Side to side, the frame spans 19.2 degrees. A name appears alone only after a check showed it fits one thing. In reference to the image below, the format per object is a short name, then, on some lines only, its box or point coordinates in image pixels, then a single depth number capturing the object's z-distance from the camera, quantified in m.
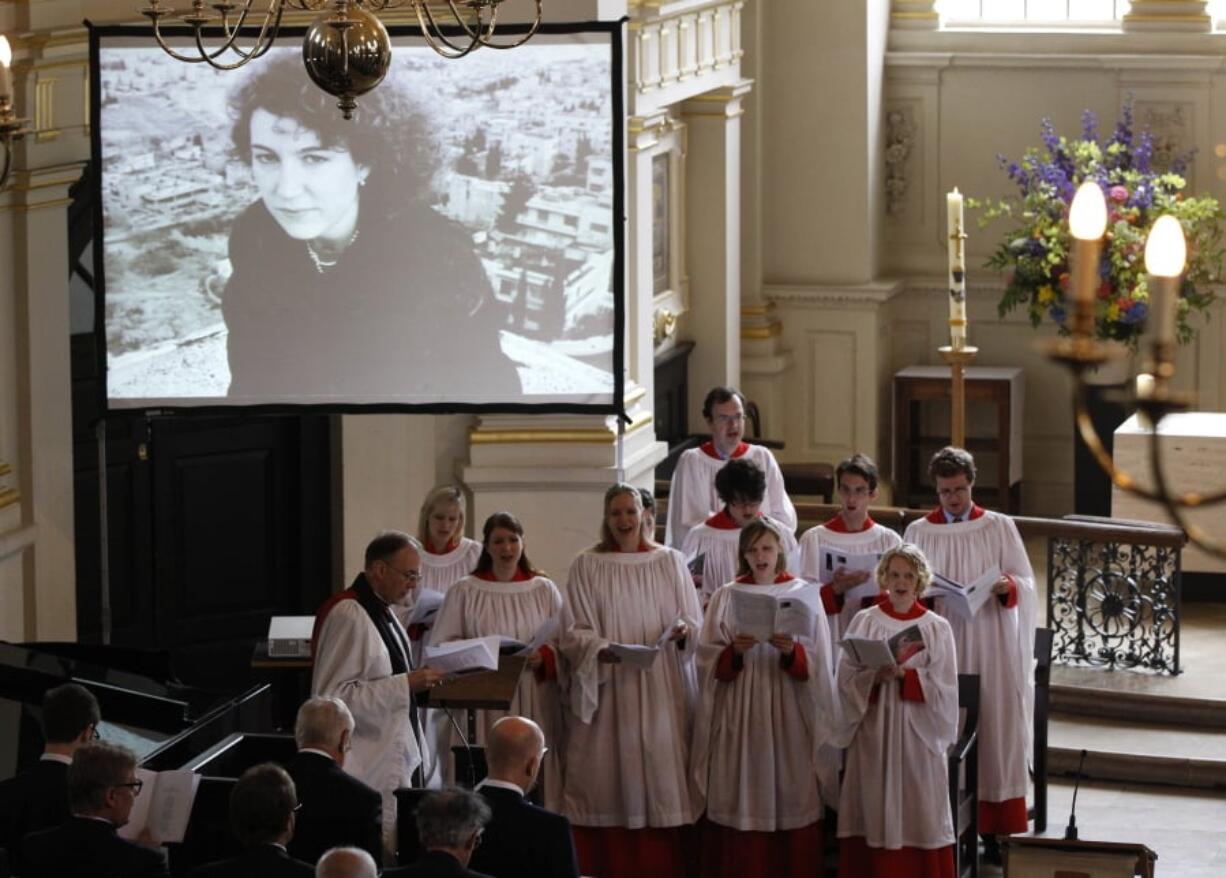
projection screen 15.96
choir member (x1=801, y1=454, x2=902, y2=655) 14.41
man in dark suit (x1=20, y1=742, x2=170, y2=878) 9.37
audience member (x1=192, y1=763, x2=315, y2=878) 8.92
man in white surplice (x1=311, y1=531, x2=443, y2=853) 11.98
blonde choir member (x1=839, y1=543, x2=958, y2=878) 12.95
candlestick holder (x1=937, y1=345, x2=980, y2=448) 16.98
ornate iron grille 17.19
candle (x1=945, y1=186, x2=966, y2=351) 16.65
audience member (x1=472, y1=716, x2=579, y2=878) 9.75
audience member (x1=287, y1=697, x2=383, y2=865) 10.14
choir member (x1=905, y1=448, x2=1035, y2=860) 14.52
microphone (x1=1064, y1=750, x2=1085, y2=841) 11.19
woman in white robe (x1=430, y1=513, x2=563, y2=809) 13.44
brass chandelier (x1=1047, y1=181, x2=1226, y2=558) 6.05
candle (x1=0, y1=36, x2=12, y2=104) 10.22
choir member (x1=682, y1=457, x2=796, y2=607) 14.81
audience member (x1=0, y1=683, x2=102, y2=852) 10.30
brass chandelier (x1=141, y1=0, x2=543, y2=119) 10.37
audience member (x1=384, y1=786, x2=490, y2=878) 8.87
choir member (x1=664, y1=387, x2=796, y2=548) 16.31
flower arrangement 20.99
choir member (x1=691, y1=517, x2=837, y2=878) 13.32
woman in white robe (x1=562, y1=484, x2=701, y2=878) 13.63
